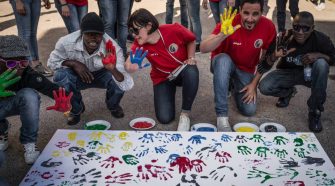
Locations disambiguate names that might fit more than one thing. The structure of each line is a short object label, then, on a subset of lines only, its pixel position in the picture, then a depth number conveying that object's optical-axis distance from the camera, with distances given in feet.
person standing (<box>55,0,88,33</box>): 12.22
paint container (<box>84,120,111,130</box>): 9.31
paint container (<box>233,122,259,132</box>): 9.11
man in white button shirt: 9.17
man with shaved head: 8.96
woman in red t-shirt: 8.96
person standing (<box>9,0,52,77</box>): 11.54
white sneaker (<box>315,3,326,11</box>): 21.93
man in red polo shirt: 8.96
